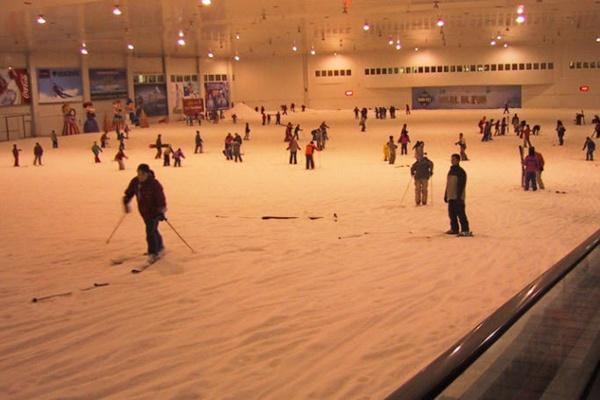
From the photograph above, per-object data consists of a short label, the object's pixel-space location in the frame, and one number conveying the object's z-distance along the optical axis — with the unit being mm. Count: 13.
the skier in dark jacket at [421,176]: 15453
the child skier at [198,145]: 30241
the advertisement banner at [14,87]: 40812
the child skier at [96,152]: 27734
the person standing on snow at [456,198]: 11648
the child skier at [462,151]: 25080
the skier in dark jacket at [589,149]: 24172
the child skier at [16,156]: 26703
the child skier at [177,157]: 25344
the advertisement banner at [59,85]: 44125
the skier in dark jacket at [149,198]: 9844
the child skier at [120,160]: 24852
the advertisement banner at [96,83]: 48906
